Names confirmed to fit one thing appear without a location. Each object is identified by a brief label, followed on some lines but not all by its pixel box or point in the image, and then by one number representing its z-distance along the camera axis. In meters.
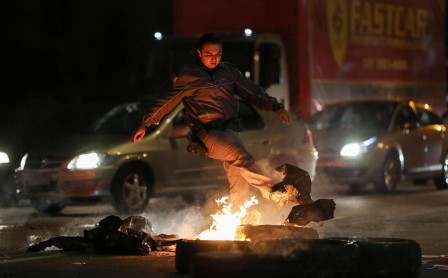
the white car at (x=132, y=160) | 27.72
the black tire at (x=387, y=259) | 16.05
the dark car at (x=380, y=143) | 35.18
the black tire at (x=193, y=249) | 16.34
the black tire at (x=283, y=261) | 14.20
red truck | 37.17
